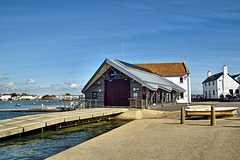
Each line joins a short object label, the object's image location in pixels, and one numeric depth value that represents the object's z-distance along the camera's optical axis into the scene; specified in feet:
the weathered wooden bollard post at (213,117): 43.42
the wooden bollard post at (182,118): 47.08
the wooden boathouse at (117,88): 84.07
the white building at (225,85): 174.50
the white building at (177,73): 147.54
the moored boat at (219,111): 57.36
